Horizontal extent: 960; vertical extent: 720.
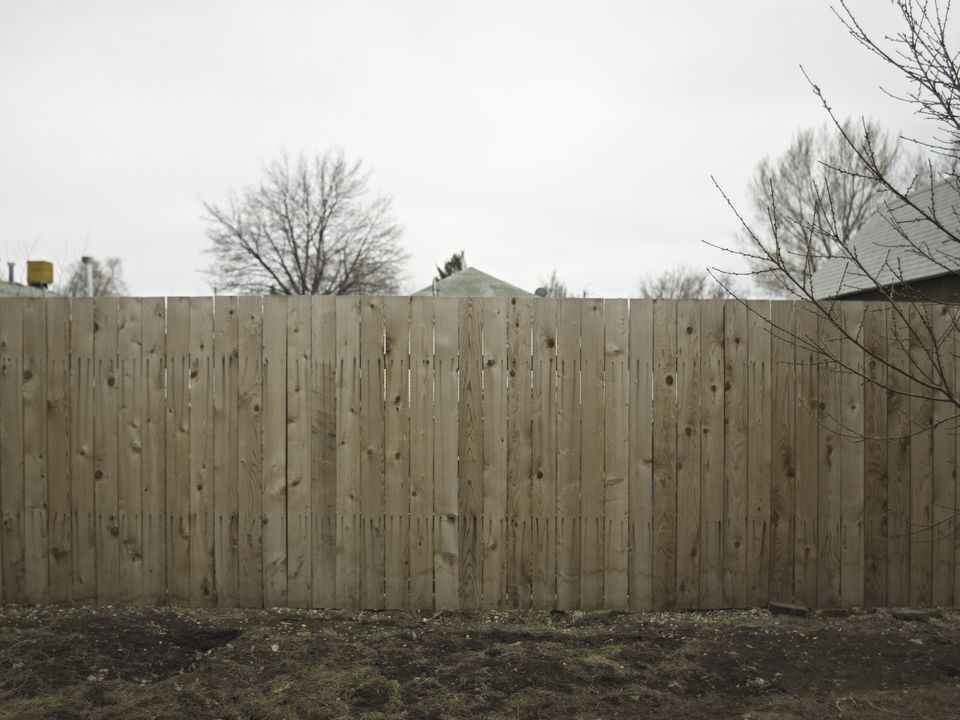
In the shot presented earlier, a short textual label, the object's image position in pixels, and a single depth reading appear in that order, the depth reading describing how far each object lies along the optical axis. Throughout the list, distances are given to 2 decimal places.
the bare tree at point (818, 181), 23.39
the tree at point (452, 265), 37.50
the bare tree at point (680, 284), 33.06
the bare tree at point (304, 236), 25.84
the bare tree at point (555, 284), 34.43
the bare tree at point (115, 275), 42.50
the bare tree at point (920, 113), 2.54
